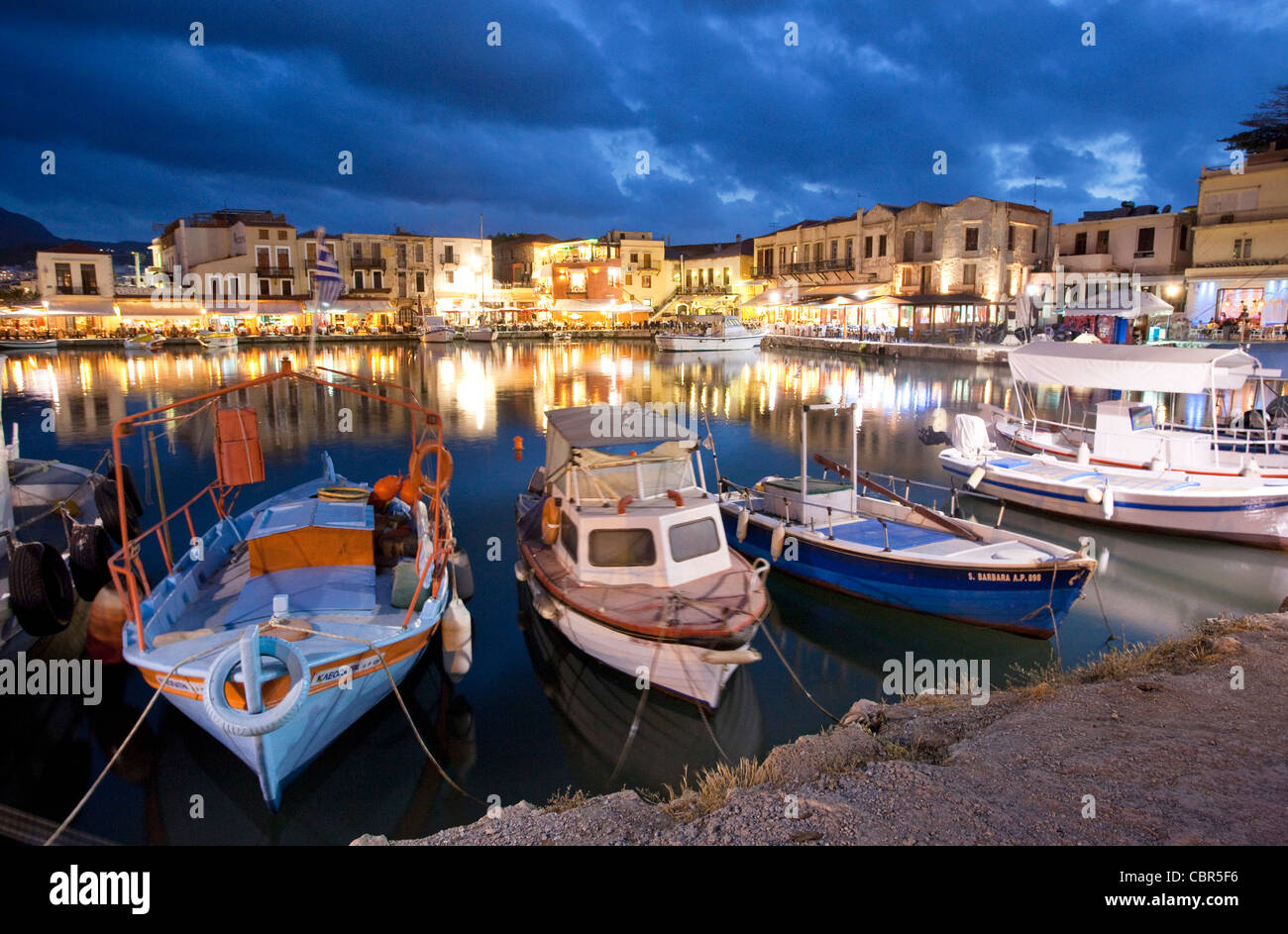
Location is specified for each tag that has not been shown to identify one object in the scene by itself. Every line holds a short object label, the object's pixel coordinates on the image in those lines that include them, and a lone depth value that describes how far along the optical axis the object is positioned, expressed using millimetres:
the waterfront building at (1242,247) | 34156
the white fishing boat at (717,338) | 57438
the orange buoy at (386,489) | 11609
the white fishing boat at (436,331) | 65375
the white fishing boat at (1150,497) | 13086
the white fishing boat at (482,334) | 67875
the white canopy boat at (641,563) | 7793
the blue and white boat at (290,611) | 6180
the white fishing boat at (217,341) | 56219
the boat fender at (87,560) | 10000
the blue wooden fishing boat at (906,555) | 9398
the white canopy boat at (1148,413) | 14438
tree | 43031
